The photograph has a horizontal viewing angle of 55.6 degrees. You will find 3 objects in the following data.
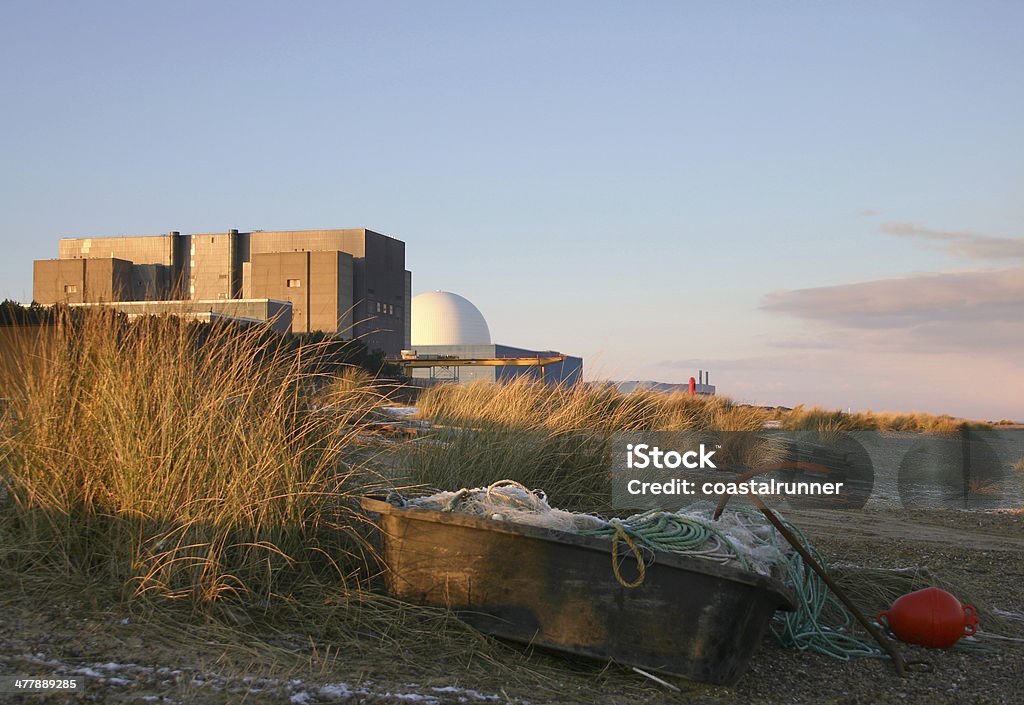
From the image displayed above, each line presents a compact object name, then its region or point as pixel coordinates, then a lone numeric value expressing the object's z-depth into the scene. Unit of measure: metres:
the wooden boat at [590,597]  4.60
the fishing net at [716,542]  4.90
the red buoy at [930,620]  5.66
